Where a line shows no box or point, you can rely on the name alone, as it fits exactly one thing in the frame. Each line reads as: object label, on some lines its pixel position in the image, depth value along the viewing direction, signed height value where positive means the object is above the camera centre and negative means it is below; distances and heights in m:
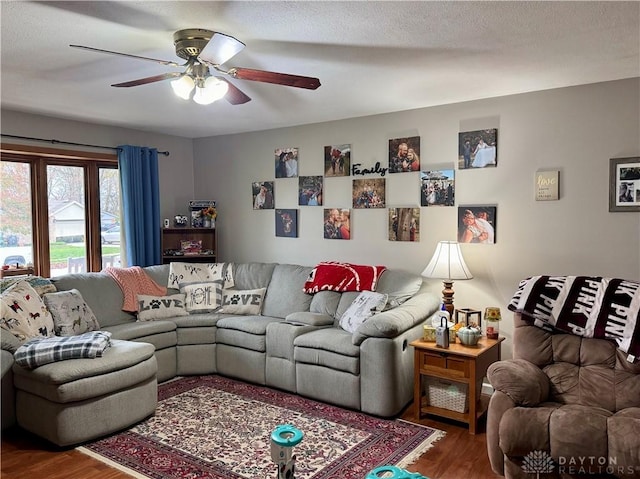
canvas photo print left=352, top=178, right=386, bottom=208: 4.58 +0.27
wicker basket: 3.39 -1.21
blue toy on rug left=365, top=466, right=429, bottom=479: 1.57 -0.81
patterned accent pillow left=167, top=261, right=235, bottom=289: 4.93 -0.50
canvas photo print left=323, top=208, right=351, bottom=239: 4.81 -0.01
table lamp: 3.83 -0.36
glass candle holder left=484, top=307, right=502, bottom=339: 3.67 -0.77
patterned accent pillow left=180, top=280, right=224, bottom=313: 4.76 -0.71
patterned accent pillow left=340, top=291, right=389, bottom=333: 3.89 -0.70
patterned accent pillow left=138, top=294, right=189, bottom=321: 4.50 -0.77
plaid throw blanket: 3.10 -0.79
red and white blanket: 4.35 -0.50
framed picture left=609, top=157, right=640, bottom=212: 3.38 +0.24
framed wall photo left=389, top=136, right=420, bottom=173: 4.35 +0.59
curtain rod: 4.35 +0.79
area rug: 2.82 -1.39
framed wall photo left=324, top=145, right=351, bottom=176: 4.77 +0.60
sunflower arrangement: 5.70 +0.12
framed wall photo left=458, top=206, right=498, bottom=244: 3.98 -0.03
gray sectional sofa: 3.37 -0.95
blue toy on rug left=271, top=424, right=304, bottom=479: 1.73 -0.79
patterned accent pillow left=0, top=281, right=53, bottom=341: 3.38 -0.62
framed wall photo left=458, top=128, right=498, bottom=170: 3.95 +0.58
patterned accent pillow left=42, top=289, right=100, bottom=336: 3.74 -0.69
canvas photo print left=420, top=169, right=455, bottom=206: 4.18 +0.28
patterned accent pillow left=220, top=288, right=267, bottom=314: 4.72 -0.76
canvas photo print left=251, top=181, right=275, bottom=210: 5.37 +0.31
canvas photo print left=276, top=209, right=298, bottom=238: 5.20 +0.00
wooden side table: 3.29 -1.02
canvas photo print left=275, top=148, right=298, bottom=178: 5.14 +0.63
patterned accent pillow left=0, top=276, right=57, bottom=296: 3.76 -0.46
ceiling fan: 2.44 +0.79
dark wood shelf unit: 5.54 -0.19
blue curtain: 5.12 +0.23
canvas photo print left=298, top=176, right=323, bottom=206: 4.98 +0.33
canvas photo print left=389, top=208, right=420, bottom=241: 4.38 -0.03
